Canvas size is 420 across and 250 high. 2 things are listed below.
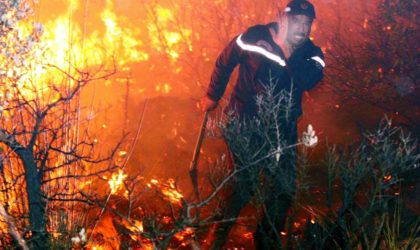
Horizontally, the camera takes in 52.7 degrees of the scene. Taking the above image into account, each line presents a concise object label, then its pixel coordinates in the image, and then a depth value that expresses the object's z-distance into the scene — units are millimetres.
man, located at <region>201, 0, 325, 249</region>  4293
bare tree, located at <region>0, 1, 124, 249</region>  3117
